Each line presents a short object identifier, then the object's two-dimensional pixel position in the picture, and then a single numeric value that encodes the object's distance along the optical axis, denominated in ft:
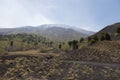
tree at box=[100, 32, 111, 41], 124.95
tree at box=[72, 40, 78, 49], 171.14
